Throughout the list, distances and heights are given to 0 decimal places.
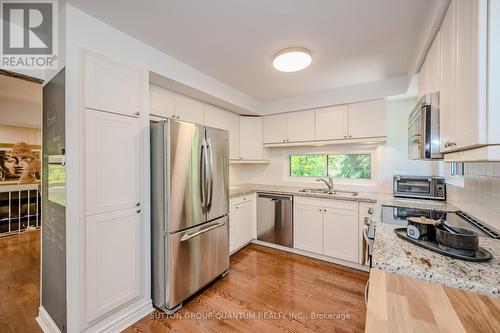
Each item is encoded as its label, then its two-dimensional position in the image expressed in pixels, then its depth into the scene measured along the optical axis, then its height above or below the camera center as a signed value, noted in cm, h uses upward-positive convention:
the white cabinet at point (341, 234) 262 -87
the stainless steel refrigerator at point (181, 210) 186 -42
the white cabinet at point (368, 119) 271 +61
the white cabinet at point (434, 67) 136 +69
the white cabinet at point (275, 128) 346 +62
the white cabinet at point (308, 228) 288 -87
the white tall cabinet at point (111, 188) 155 -18
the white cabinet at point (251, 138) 360 +47
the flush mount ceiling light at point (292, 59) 193 +100
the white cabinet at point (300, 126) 321 +62
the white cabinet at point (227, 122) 294 +65
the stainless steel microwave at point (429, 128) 132 +24
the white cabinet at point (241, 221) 292 -82
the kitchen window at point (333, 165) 313 +1
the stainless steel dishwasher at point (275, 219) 310 -80
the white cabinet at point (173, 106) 222 +69
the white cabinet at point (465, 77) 80 +39
